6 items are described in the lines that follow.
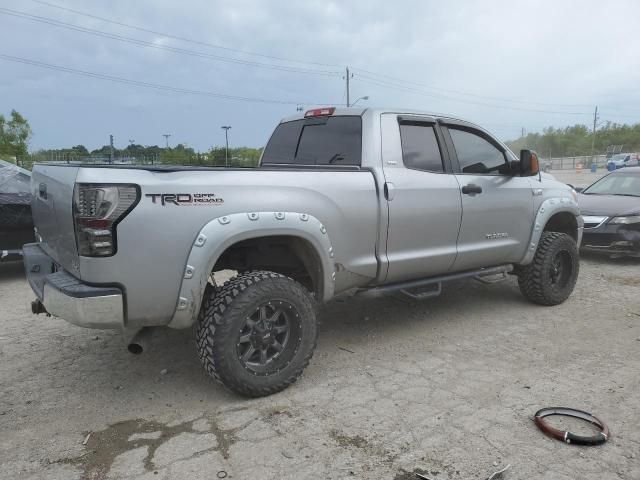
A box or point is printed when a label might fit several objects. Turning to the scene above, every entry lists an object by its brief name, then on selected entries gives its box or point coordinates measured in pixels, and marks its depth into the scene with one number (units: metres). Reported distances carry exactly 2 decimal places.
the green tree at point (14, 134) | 34.00
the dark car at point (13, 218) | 6.27
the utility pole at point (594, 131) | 83.93
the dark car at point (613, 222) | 7.50
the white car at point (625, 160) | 44.69
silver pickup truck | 2.80
